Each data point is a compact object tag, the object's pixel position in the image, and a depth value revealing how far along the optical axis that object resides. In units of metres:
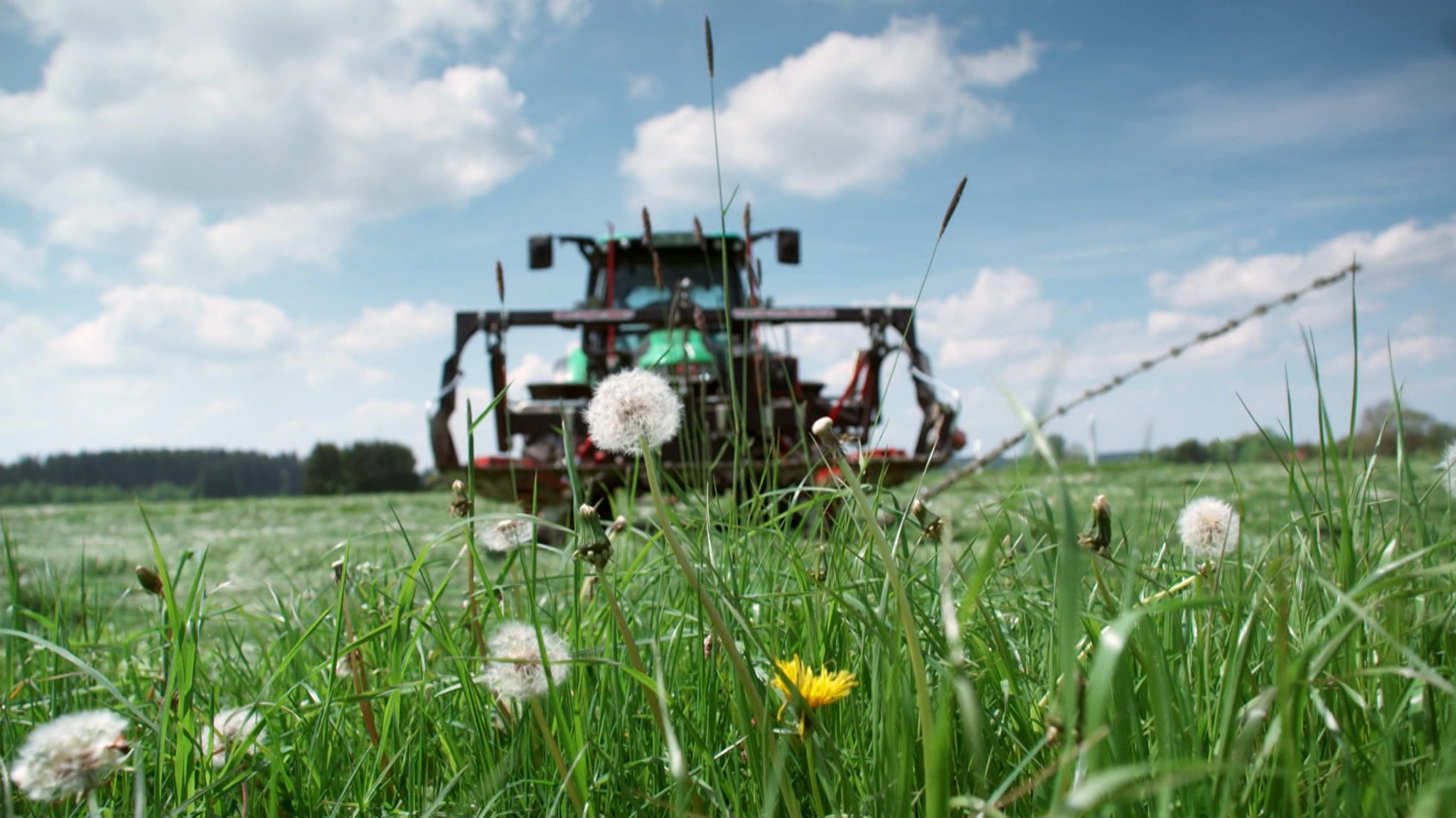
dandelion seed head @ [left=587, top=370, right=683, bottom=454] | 0.85
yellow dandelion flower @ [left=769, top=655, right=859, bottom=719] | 0.73
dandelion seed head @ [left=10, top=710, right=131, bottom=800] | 0.67
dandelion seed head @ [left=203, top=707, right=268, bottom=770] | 0.90
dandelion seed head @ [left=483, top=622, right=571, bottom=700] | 0.77
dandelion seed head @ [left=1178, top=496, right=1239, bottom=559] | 1.07
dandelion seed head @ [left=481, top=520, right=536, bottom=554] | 1.13
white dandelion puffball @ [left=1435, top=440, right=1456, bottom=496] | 0.94
